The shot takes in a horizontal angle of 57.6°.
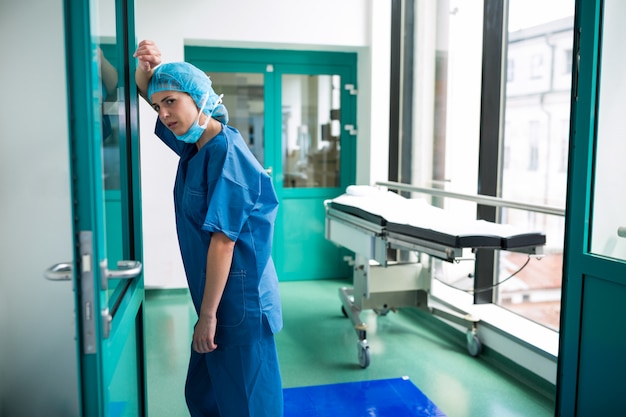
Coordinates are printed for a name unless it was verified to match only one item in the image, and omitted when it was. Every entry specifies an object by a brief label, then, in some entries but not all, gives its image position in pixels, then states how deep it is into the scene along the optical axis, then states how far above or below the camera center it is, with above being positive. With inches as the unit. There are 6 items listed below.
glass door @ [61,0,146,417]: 40.8 -5.3
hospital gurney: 91.7 -16.5
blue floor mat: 102.6 -47.3
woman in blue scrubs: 65.3 -10.5
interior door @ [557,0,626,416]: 74.9 -8.6
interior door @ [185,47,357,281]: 194.7 +7.3
